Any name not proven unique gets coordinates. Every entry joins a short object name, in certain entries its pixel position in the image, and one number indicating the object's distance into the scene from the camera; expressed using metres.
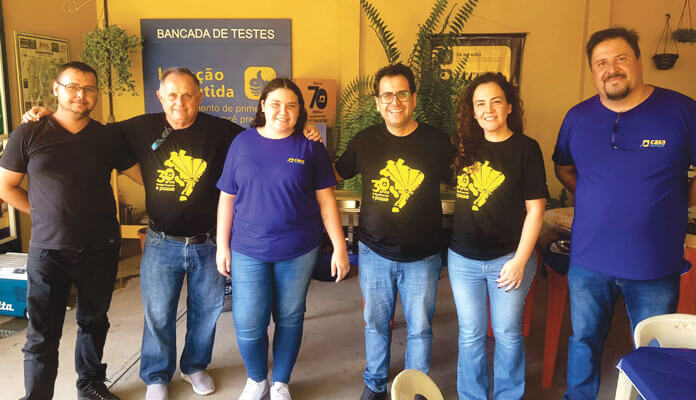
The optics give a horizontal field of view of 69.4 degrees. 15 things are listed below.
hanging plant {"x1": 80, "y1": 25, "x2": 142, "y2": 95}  4.08
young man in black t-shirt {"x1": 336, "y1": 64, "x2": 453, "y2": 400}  1.93
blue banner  4.47
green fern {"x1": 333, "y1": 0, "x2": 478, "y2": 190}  3.38
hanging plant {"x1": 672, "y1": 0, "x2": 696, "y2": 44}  4.06
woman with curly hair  1.81
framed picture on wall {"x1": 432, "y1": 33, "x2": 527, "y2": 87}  4.31
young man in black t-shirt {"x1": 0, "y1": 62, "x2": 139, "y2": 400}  1.87
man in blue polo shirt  1.74
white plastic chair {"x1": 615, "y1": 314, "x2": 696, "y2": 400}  1.52
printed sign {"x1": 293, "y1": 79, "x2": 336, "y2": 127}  4.48
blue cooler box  3.03
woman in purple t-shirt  1.88
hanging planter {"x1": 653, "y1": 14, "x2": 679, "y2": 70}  4.11
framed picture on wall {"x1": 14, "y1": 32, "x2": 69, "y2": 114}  3.65
